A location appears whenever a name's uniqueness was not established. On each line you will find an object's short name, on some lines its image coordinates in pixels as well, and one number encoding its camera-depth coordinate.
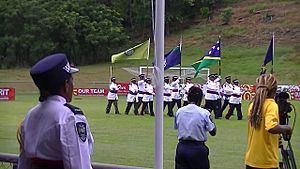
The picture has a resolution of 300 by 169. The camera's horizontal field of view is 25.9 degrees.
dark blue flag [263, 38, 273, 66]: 18.25
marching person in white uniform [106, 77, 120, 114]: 23.65
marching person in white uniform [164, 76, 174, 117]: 23.34
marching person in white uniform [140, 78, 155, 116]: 23.62
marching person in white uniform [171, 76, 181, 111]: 24.44
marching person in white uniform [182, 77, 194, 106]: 24.45
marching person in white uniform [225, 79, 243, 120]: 21.56
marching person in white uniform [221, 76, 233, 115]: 22.89
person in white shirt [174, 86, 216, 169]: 6.32
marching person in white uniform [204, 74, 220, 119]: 22.47
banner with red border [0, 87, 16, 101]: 30.72
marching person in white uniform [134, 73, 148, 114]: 23.89
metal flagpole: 5.11
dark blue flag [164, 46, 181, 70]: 15.57
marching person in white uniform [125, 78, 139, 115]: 23.94
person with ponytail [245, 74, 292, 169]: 5.34
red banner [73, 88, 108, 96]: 37.50
